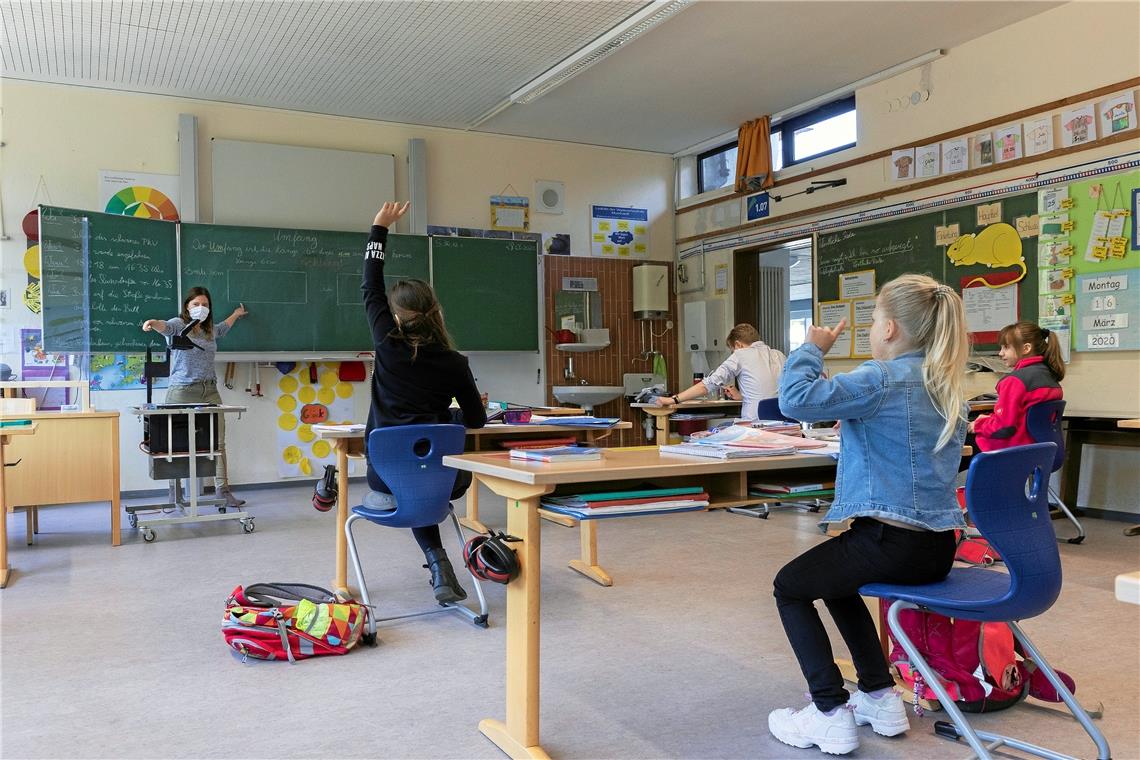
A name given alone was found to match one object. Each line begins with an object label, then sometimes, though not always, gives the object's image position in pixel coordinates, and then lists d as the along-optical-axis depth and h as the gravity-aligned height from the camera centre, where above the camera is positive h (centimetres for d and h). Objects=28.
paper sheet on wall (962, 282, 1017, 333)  565 +36
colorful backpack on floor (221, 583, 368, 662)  276 -84
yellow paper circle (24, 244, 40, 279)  614 +81
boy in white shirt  545 -2
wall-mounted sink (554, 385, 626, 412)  788 -26
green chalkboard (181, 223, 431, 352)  656 +72
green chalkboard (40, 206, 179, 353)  566 +67
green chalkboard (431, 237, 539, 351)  743 +68
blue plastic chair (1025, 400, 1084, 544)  428 -30
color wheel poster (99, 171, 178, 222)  645 +135
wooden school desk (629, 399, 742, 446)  519 -31
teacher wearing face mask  545 +11
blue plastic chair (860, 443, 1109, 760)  173 -39
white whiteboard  675 +151
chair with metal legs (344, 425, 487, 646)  293 -36
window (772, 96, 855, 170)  685 +191
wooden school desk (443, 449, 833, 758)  192 -39
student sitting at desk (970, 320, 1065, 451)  434 -13
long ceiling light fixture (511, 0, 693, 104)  512 +212
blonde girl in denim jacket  188 -20
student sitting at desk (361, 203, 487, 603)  313 +3
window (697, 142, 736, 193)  807 +189
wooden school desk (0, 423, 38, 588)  376 -61
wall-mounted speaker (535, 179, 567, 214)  802 +160
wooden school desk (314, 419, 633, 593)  355 -33
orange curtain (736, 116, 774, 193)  740 +182
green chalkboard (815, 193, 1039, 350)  554 +83
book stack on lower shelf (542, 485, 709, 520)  196 -32
